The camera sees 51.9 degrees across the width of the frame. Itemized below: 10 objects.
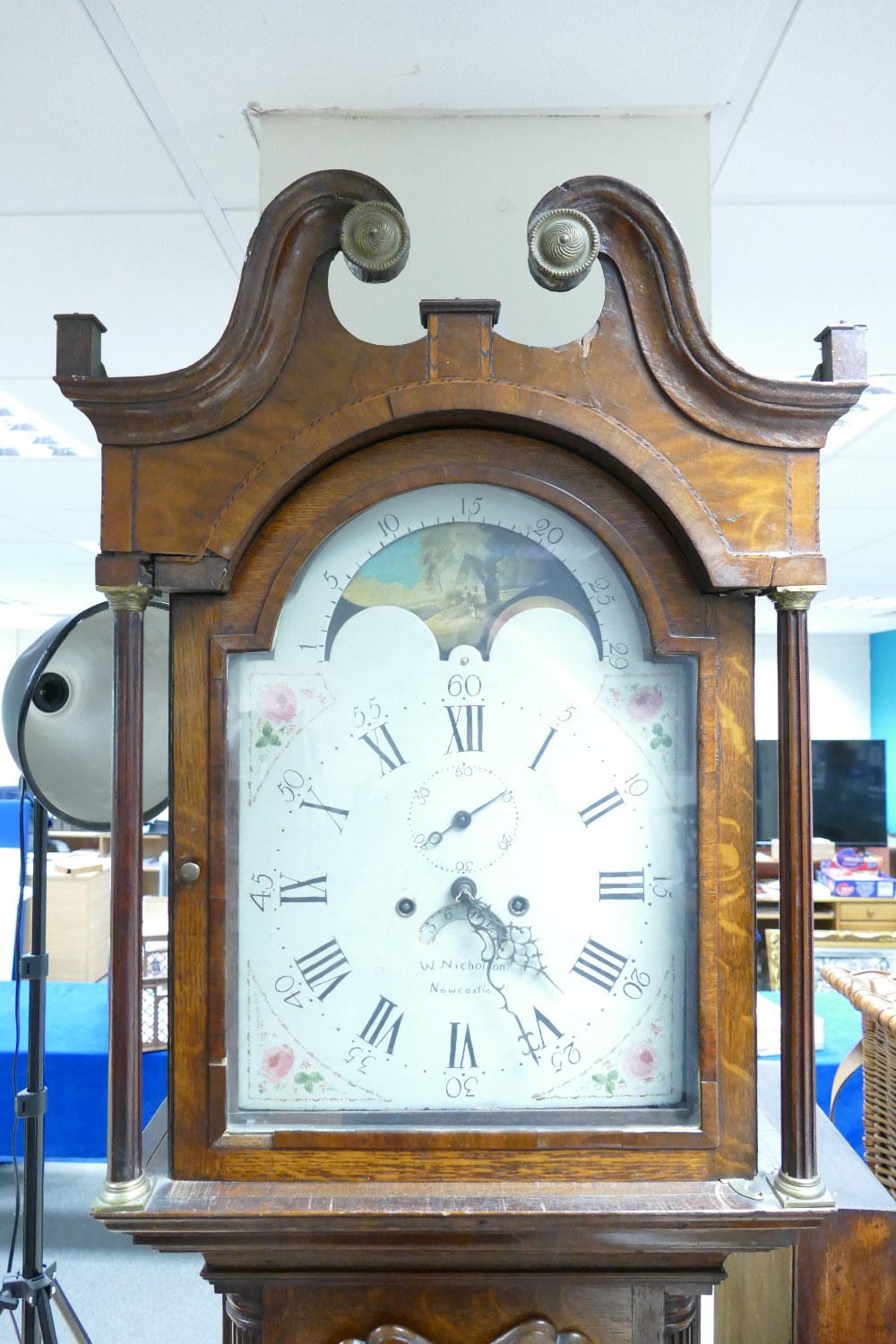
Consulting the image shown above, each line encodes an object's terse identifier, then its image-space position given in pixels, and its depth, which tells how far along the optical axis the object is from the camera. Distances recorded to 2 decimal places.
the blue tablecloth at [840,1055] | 2.16
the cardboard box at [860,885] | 6.56
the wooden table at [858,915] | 6.53
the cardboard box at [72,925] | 5.03
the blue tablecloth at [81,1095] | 2.40
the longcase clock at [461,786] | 0.69
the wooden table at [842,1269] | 1.00
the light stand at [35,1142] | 1.15
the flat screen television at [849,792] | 8.03
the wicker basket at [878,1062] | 1.13
